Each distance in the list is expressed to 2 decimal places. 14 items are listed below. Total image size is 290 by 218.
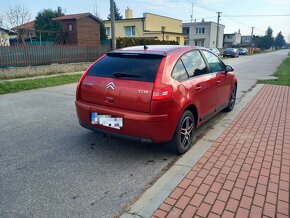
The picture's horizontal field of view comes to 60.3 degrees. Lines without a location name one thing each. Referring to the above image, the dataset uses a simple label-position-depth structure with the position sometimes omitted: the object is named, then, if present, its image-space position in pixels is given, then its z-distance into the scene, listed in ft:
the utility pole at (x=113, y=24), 41.98
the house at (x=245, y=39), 346.01
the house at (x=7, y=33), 84.95
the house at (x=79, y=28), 75.29
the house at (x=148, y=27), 113.60
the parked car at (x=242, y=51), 158.71
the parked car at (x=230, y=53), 122.93
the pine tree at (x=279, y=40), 434.79
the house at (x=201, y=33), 183.42
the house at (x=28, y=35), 57.62
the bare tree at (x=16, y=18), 93.66
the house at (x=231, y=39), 261.71
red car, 10.75
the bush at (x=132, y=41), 64.18
